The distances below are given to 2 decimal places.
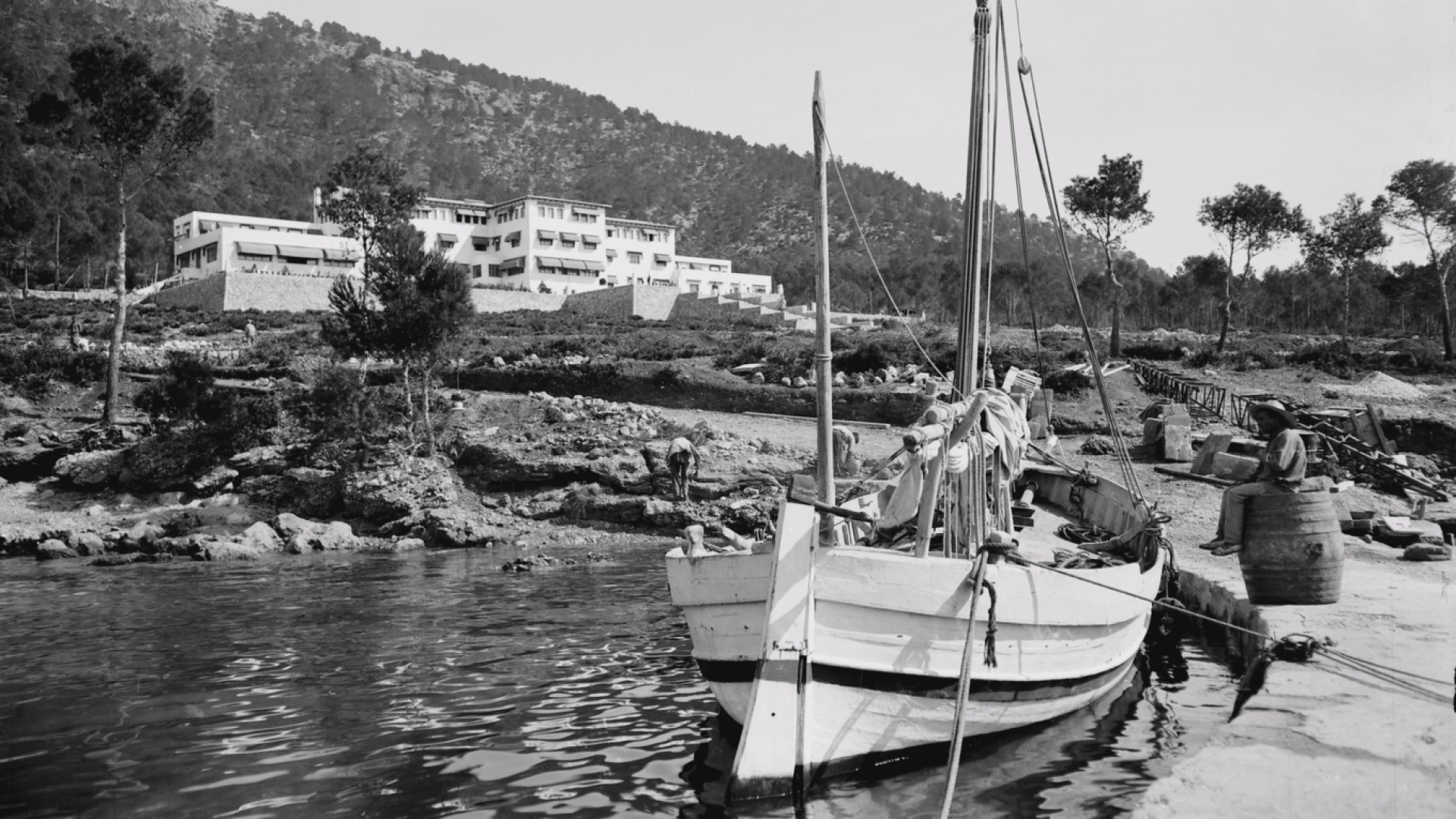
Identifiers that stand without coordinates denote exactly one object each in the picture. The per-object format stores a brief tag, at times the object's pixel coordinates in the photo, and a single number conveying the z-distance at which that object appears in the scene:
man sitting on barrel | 9.15
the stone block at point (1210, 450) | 21.14
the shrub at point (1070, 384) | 31.48
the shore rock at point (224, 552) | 19.67
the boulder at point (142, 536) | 20.56
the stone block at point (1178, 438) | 23.36
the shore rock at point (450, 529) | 22.16
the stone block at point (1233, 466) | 19.61
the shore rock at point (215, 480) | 25.19
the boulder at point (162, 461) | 25.86
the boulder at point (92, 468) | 25.70
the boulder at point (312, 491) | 24.70
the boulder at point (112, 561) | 19.02
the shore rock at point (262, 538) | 20.72
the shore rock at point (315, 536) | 21.16
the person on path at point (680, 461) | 23.52
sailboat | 6.54
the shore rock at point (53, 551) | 20.06
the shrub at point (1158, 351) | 41.69
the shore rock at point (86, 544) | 20.53
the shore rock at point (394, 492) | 23.78
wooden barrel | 9.18
